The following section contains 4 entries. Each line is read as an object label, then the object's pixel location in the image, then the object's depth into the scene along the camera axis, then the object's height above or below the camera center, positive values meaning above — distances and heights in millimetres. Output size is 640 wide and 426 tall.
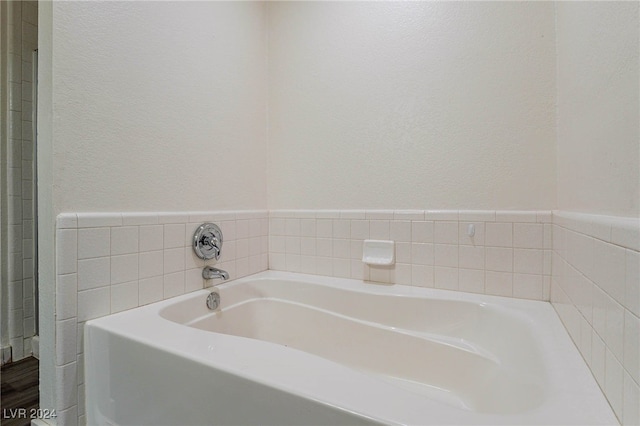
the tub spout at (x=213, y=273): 1284 -273
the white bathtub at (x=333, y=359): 522 -395
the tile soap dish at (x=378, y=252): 1371 -195
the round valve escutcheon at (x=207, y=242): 1245 -133
